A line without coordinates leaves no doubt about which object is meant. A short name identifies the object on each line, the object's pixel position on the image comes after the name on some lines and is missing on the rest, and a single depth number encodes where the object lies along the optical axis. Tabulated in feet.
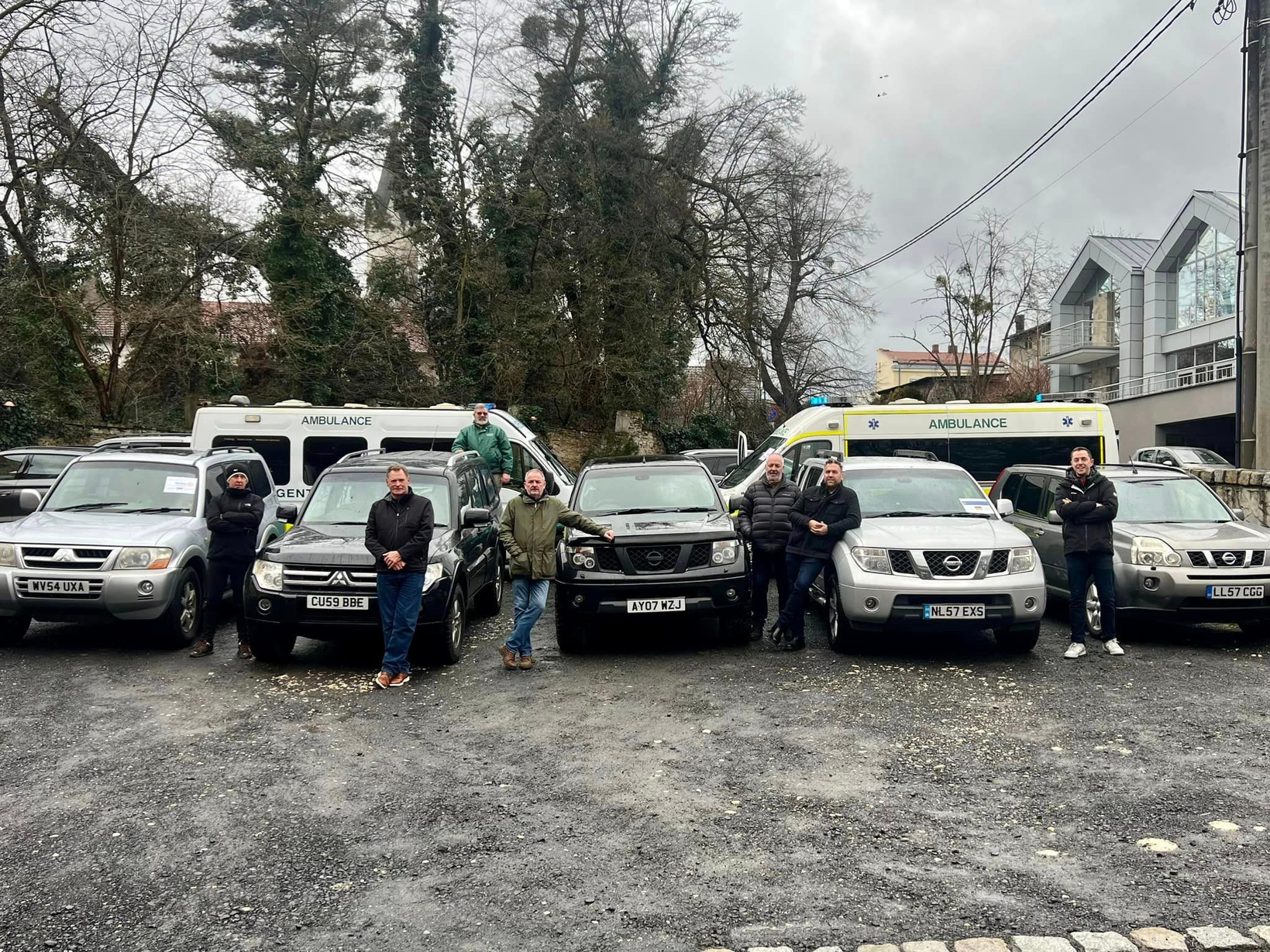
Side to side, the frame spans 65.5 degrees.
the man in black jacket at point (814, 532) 29.19
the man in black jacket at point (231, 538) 29.14
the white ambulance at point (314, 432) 48.70
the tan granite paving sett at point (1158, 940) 11.90
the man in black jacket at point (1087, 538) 28.55
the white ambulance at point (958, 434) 48.34
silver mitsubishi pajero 28.04
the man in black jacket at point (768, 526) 30.60
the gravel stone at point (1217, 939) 11.90
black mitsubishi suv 26.84
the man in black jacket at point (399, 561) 25.40
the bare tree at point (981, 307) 128.06
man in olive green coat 27.37
